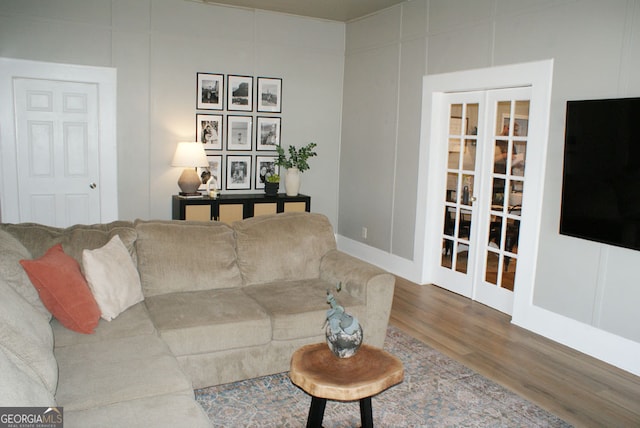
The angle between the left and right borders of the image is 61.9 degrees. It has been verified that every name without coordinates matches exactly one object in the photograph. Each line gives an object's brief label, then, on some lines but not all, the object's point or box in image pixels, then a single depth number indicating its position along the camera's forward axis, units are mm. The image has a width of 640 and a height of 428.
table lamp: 5891
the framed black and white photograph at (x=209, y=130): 6332
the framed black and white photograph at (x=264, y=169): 6750
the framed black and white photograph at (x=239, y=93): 6430
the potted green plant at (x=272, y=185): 6531
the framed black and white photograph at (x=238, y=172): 6582
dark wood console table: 5980
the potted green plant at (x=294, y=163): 6617
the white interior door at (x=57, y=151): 5461
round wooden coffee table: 2260
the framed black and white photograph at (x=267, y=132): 6691
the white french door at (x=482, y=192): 4652
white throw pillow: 2982
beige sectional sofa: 2062
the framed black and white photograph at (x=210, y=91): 6262
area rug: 2896
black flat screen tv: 3537
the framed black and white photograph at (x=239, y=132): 6508
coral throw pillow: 2750
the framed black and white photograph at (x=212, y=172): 6379
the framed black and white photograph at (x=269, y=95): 6621
